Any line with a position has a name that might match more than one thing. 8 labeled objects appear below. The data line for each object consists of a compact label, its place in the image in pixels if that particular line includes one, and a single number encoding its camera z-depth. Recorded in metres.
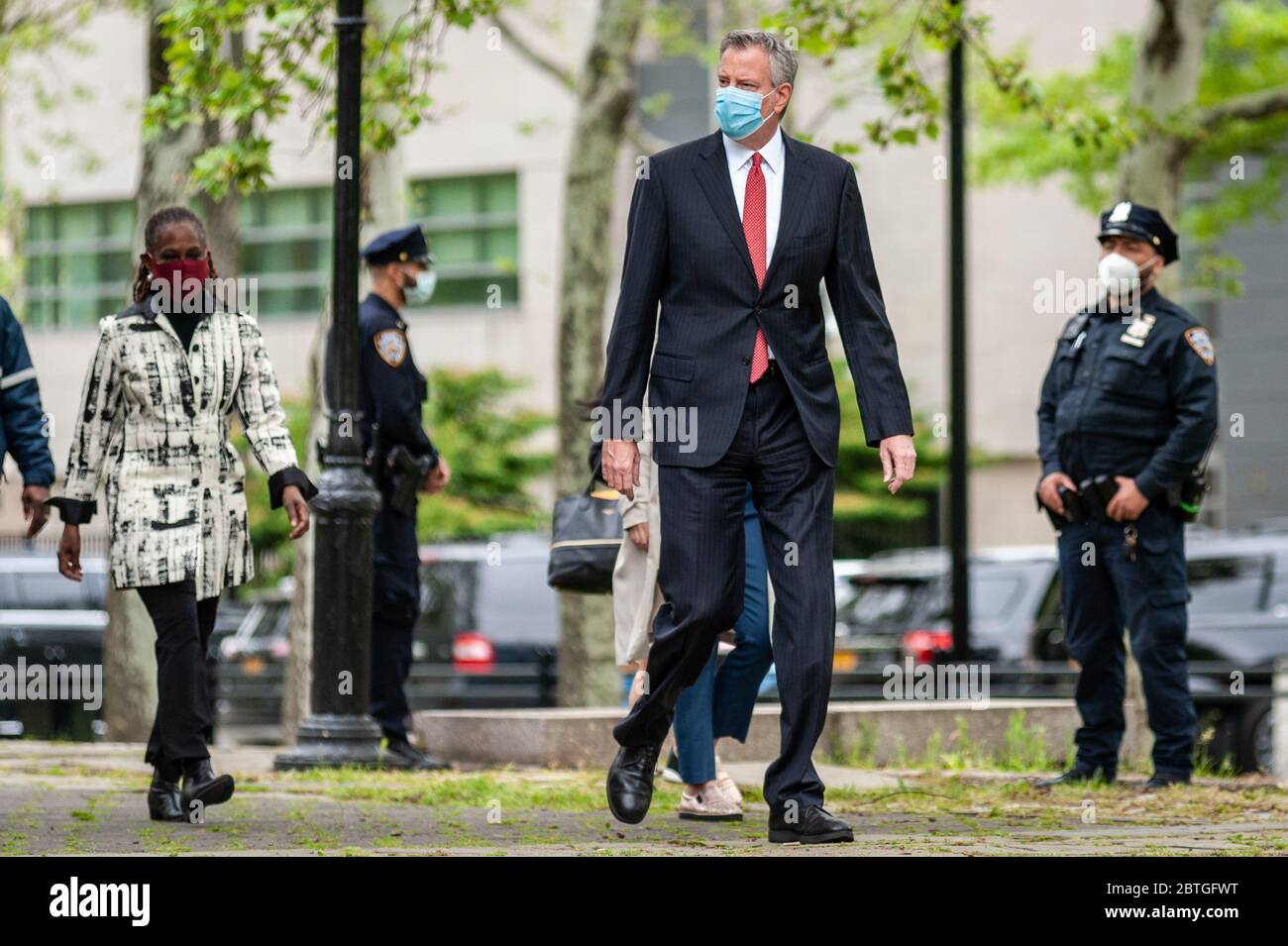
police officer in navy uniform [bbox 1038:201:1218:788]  15.85
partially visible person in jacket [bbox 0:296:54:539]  13.86
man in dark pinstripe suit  11.79
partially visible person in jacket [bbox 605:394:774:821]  13.49
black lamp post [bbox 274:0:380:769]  17.83
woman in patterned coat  13.41
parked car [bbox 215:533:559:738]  31.39
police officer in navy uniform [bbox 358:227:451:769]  18.50
